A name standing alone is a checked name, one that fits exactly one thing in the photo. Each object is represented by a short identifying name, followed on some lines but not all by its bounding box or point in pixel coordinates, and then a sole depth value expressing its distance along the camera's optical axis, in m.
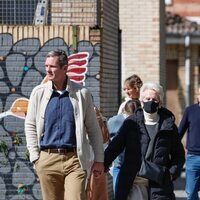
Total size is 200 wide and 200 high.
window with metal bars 24.08
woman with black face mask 16.43
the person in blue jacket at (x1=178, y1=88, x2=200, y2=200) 22.98
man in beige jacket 16.36
